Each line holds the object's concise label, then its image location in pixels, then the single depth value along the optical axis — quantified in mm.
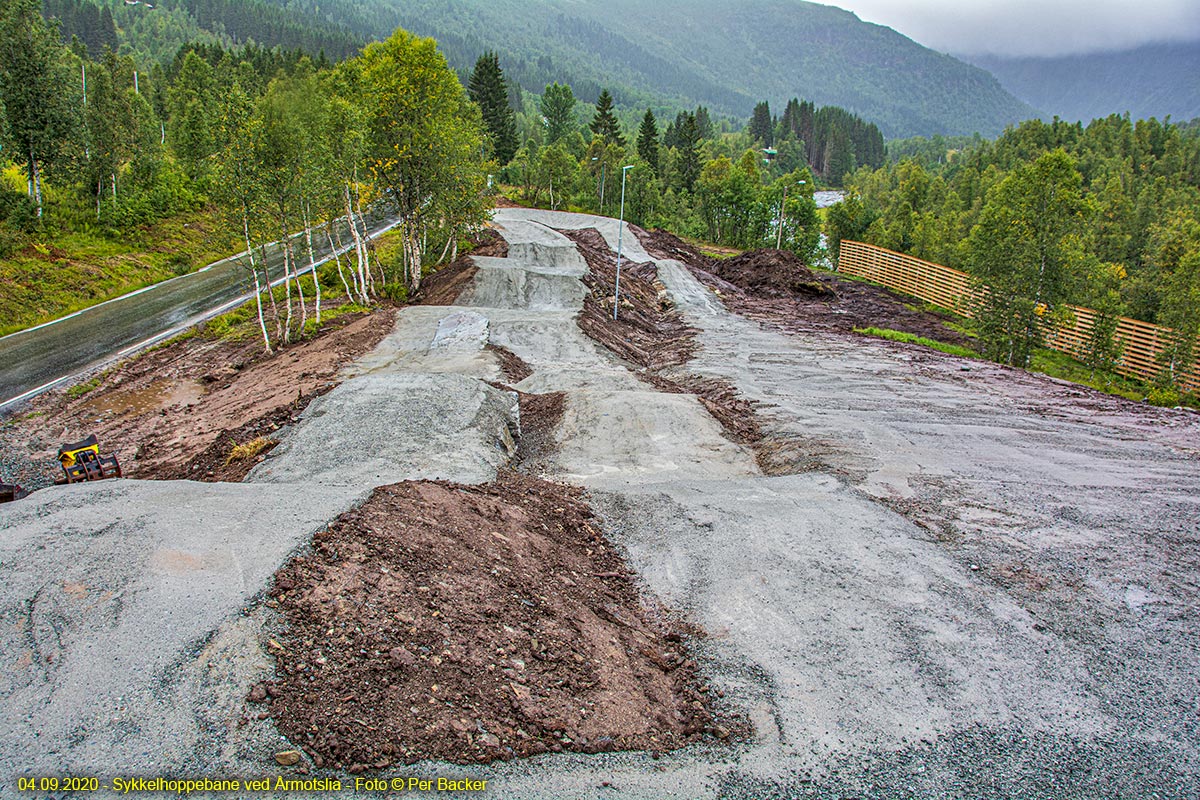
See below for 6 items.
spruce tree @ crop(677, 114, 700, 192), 88750
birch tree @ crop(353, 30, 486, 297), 28562
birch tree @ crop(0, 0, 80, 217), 30547
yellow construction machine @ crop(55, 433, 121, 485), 13047
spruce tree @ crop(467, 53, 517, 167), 74875
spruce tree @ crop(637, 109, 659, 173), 82375
